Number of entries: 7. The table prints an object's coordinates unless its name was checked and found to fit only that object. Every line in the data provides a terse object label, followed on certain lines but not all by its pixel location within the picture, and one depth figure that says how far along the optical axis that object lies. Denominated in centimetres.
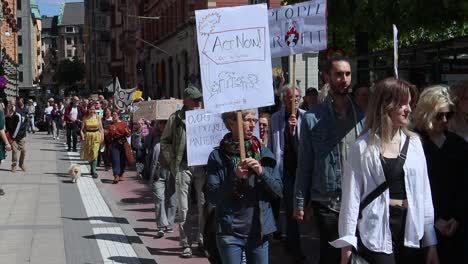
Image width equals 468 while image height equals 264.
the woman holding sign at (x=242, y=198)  527
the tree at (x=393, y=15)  1139
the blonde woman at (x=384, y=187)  432
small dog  1612
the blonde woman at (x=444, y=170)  500
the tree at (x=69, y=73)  13225
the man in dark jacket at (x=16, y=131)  1836
